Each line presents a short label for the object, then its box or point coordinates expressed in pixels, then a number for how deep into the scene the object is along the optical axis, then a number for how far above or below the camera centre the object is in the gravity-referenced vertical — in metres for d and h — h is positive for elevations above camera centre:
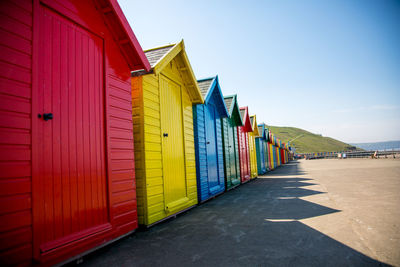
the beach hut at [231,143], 11.62 +0.44
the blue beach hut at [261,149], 21.41 +0.02
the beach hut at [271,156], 28.80 -0.94
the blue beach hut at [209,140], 8.38 +0.46
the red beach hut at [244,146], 14.62 +0.27
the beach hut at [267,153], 25.50 -0.53
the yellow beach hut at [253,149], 17.68 +0.05
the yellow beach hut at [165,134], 5.25 +0.52
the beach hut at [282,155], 47.34 -1.40
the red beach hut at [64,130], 2.71 +0.42
